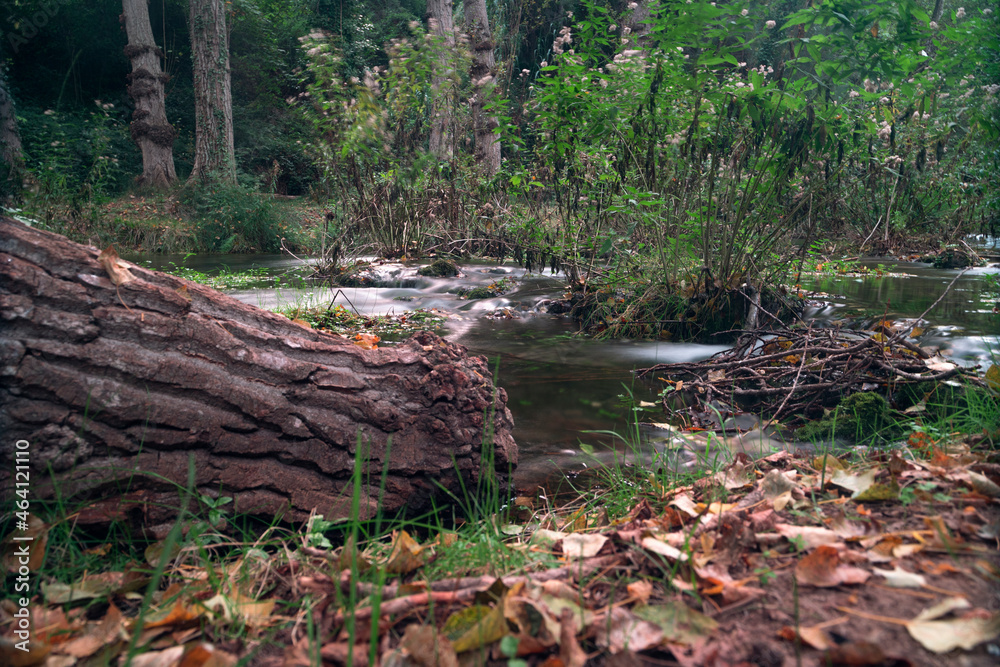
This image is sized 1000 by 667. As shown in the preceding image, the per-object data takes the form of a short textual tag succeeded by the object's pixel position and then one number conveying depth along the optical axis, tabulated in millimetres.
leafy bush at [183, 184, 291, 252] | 12281
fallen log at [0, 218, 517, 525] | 1619
